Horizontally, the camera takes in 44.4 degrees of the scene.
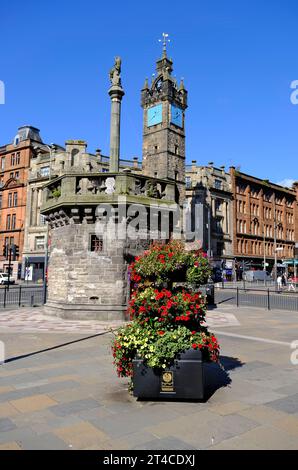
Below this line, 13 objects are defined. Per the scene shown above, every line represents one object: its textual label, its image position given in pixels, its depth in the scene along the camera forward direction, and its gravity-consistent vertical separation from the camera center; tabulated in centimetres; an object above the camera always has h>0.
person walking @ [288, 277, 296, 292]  3522 -97
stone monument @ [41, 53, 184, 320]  1375 +164
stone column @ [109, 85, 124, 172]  1487 +611
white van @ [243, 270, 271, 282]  5228 +8
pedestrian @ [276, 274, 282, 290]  3509 -53
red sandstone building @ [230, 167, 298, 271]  6009 +1040
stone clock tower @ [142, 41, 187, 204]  4639 +1943
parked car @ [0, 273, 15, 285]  4084 -69
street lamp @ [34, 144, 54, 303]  1780 -72
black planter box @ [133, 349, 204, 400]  516 -149
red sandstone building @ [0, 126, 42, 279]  5175 +1222
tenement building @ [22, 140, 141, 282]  4784 +1254
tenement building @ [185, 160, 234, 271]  5331 +1004
